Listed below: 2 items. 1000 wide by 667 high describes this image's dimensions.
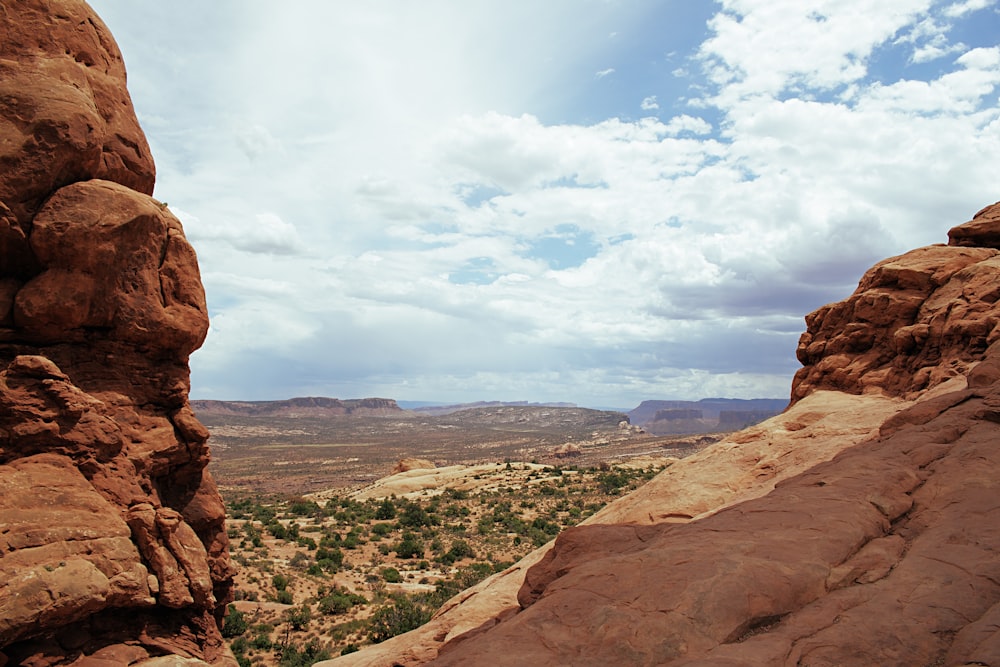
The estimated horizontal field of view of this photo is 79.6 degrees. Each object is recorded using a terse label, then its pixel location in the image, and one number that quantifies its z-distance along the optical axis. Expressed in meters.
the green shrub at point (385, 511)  43.66
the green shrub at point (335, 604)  23.75
